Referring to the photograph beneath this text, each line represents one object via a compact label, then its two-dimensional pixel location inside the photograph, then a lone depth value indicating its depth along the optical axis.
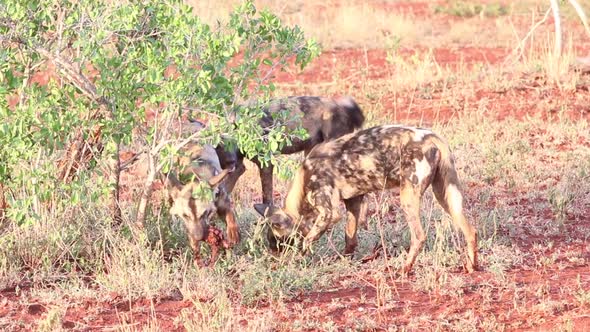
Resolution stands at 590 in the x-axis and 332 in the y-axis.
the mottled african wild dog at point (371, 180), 15.09
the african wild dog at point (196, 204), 15.12
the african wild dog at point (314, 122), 19.72
